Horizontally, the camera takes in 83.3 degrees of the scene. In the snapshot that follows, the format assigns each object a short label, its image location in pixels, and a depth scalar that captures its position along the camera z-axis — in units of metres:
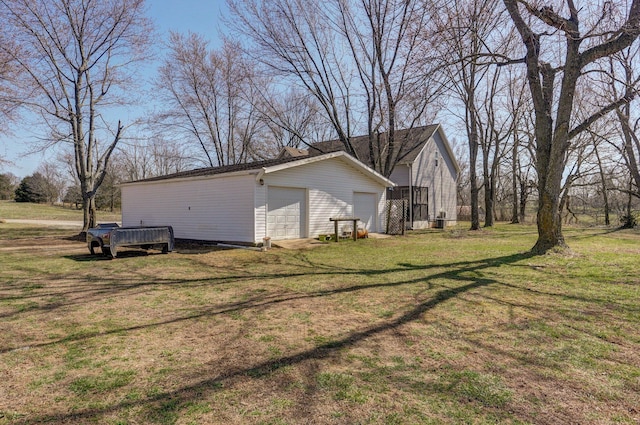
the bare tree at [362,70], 16.94
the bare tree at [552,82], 7.84
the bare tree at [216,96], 21.94
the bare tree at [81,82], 16.38
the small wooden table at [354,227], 13.37
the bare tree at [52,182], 49.03
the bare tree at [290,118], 20.94
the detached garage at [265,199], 12.25
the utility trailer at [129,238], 9.98
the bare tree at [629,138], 12.99
